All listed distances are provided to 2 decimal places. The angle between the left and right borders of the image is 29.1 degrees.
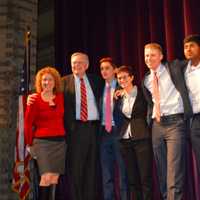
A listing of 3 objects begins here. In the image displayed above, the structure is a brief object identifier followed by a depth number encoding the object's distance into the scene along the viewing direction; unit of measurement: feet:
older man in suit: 11.59
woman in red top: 10.57
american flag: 14.66
